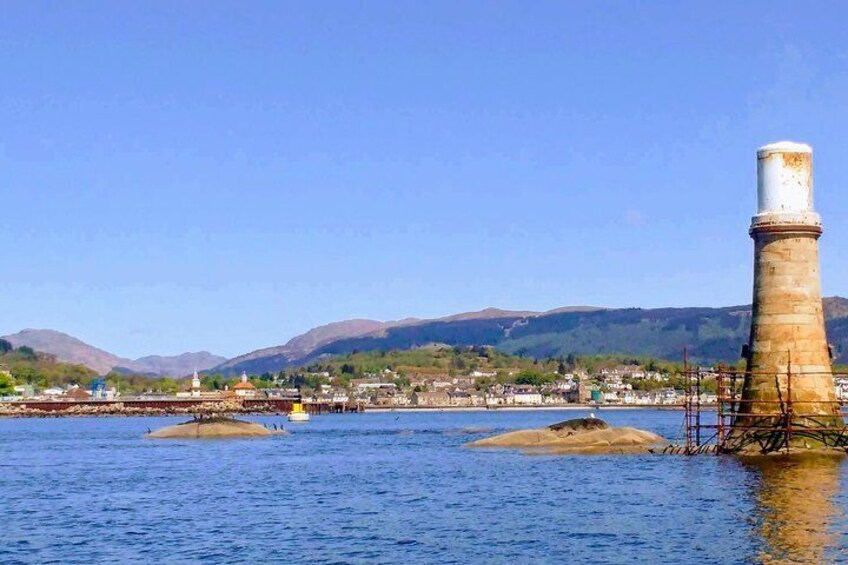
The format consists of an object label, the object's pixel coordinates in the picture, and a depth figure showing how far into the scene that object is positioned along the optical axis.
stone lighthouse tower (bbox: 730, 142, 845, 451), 77.00
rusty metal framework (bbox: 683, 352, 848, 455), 76.94
